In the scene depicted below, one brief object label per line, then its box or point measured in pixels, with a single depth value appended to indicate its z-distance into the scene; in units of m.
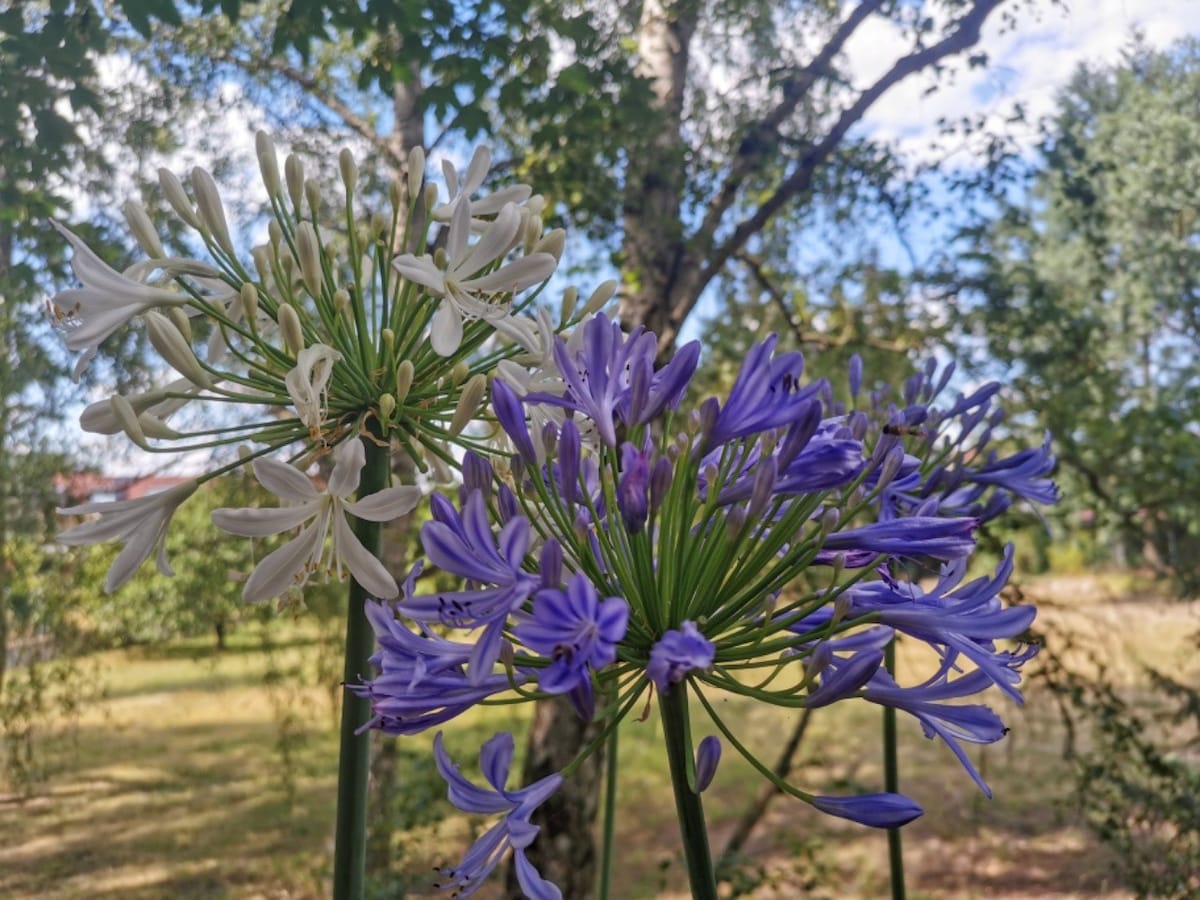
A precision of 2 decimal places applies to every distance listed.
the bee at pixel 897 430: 0.29
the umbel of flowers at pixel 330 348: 0.30
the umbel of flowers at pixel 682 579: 0.25
